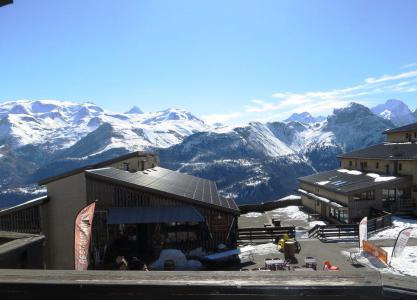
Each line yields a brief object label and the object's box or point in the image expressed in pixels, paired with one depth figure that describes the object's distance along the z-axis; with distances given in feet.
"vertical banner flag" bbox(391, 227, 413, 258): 72.18
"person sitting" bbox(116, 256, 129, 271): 61.75
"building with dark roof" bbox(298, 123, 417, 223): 136.98
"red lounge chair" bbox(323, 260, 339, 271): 63.28
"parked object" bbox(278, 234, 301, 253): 88.36
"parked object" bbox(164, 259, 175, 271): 73.92
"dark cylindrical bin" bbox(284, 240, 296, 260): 81.97
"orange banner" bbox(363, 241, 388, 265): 72.38
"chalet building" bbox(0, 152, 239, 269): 84.28
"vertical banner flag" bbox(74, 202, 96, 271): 54.44
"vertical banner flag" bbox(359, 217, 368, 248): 83.20
